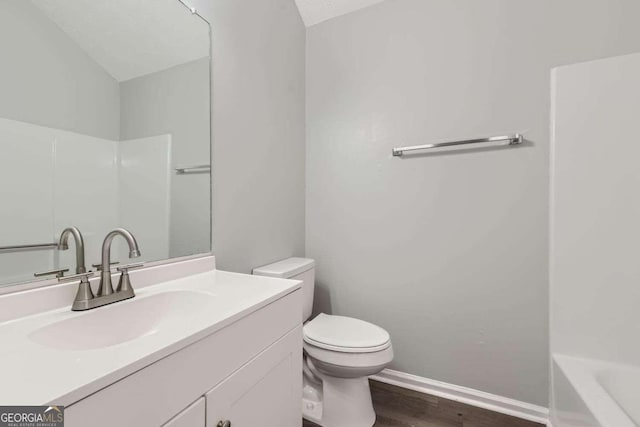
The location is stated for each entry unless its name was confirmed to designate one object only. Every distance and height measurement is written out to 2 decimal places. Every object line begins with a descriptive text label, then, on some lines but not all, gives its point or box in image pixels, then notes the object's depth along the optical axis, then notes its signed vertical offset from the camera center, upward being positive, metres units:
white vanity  0.44 -0.29
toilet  1.21 -0.67
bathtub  0.88 -0.63
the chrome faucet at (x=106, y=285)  0.75 -0.21
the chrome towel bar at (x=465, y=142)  1.35 +0.36
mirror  0.72 +0.26
